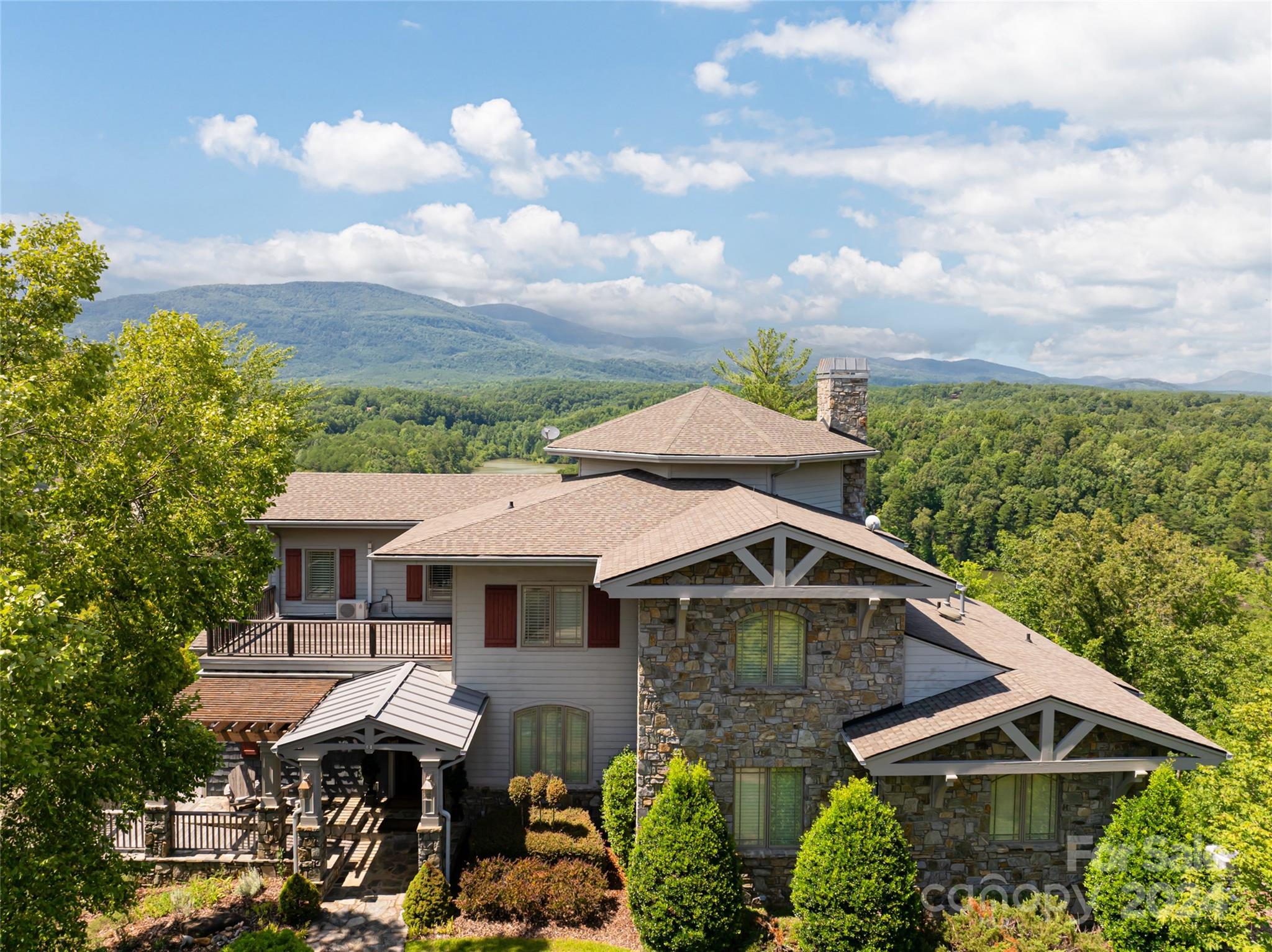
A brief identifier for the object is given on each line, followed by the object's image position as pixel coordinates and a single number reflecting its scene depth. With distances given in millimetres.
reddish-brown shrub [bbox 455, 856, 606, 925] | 13438
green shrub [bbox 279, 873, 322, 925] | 13141
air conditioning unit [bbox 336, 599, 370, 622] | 21062
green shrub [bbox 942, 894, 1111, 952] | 12422
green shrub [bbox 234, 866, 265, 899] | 13828
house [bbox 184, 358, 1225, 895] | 13313
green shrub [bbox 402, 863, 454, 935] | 13039
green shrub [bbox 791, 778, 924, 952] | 12320
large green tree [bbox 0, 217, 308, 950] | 8734
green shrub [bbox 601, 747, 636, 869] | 14773
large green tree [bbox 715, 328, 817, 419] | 46562
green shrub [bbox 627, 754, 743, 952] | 12562
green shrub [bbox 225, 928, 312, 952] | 10766
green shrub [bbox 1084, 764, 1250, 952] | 11695
